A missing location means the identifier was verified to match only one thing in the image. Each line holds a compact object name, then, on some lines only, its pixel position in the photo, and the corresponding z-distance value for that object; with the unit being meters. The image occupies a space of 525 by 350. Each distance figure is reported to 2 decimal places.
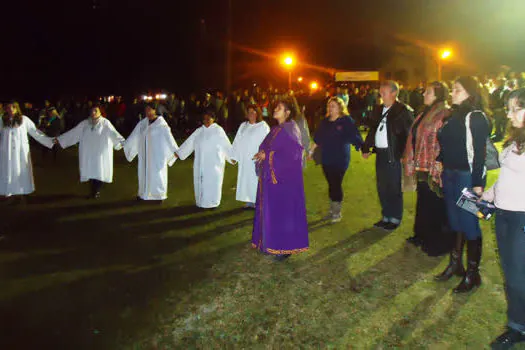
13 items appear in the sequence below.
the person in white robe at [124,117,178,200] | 8.97
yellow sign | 41.57
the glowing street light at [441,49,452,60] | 22.68
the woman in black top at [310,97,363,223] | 7.60
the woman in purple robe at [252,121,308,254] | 5.83
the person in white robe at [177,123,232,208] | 8.52
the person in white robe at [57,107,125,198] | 9.50
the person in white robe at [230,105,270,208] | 8.49
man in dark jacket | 6.78
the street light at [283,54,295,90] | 20.05
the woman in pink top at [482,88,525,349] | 3.63
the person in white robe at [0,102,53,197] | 9.00
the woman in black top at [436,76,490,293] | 4.48
